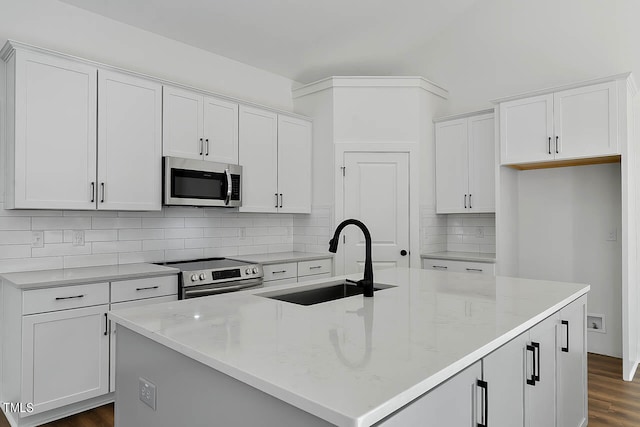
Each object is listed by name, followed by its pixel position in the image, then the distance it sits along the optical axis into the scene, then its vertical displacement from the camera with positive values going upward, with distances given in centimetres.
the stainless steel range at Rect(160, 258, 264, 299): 326 -49
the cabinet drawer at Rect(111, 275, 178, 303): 292 -52
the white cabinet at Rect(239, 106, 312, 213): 423 +60
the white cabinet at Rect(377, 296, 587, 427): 110 -58
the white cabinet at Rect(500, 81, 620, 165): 350 +83
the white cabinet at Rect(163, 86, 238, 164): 357 +82
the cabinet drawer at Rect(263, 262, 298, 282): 398 -53
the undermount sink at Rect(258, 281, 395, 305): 211 -41
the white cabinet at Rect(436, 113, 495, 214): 445 +58
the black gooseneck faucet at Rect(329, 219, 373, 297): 192 -25
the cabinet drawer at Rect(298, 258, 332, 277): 430 -53
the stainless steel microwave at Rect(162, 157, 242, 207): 349 +30
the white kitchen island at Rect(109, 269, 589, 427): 94 -37
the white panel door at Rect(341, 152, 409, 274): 468 +22
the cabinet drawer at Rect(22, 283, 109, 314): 254 -52
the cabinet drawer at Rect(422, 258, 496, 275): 420 -51
